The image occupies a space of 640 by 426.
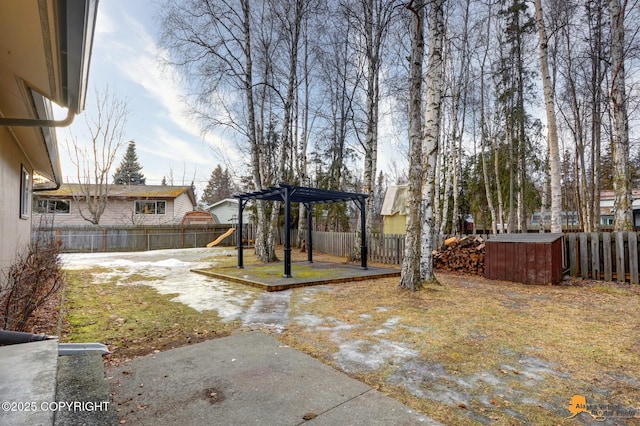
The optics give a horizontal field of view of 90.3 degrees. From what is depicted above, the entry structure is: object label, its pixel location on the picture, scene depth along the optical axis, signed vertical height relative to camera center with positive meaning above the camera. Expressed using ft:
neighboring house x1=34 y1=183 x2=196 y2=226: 69.97 +4.41
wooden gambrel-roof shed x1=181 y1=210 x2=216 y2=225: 82.69 +1.36
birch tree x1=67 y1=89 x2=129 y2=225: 63.52 +16.12
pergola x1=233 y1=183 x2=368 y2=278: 26.50 +2.54
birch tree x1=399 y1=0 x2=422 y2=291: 21.39 +3.46
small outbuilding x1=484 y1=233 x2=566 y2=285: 23.79 -2.84
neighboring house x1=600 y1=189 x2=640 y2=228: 91.65 +4.40
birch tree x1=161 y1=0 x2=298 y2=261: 35.19 +19.77
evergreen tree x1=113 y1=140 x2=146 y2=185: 132.46 +23.22
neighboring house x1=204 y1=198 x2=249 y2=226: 99.45 +4.08
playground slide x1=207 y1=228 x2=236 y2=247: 68.90 -3.31
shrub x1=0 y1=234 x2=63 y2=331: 10.73 -2.63
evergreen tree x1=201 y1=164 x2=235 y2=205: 164.55 +18.75
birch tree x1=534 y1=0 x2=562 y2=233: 29.37 +8.56
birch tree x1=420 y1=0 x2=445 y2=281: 21.92 +7.27
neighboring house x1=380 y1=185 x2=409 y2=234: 66.44 +2.62
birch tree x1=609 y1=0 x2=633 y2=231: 26.09 +7.53
